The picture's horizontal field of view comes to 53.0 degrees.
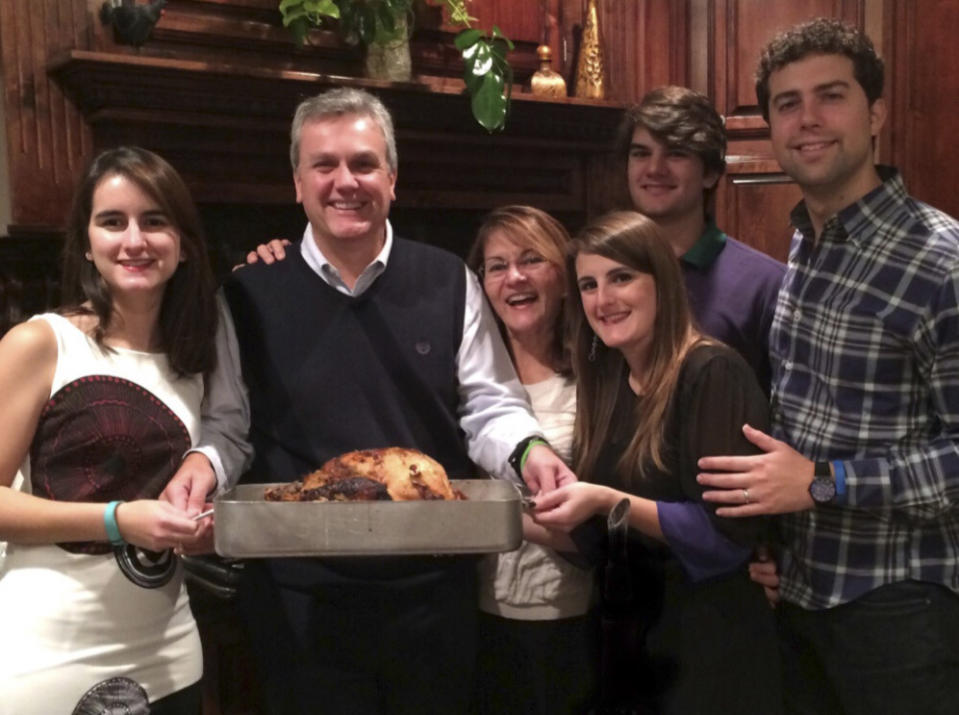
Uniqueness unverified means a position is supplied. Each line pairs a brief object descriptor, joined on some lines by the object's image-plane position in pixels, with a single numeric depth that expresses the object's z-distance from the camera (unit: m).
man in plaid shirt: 1.52
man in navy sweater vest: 1.70
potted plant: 2.61
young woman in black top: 1.56
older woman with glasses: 1.86
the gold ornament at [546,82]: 3.12
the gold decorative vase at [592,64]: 3.24
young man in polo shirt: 2.03
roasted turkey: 1.46
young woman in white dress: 1.45
